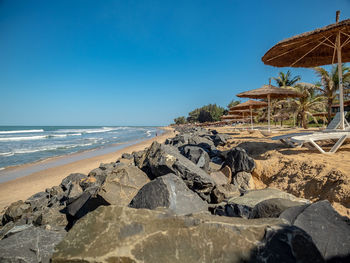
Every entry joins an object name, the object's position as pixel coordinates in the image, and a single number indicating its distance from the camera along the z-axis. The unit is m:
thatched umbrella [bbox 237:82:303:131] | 9.84
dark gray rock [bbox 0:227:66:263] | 1.88
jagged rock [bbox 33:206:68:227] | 3.11
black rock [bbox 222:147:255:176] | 4.07
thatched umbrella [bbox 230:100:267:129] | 14.27
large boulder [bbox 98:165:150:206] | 2.61
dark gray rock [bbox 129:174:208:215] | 2.15
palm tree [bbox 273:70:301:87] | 32.25
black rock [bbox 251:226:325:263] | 1.22
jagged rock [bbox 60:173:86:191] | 5.43
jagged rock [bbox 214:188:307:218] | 2.34
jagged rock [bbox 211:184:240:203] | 2.94
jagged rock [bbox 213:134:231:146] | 8.15
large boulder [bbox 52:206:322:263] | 1.29
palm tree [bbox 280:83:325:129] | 20.02
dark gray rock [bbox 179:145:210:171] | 4.13
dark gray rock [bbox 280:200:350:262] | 1.45
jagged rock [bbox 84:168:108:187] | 4.52
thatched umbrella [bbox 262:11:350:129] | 4.50
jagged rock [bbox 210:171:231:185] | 3.78
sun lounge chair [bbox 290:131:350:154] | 4.37
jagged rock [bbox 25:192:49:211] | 4.51
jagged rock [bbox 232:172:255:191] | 3.82
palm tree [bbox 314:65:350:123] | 16.95
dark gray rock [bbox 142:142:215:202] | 2.98
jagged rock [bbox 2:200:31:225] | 3.99
